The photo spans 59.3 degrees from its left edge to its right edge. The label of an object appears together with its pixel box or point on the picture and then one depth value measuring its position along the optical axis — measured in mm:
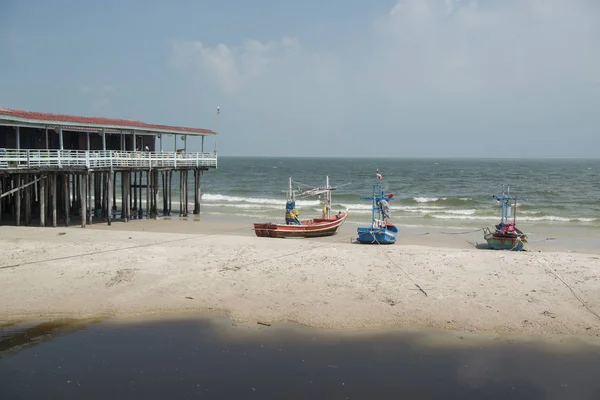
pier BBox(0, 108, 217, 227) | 24422
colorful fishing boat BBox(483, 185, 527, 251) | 23062
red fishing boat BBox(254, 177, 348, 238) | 25375
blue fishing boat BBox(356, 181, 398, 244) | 23750
